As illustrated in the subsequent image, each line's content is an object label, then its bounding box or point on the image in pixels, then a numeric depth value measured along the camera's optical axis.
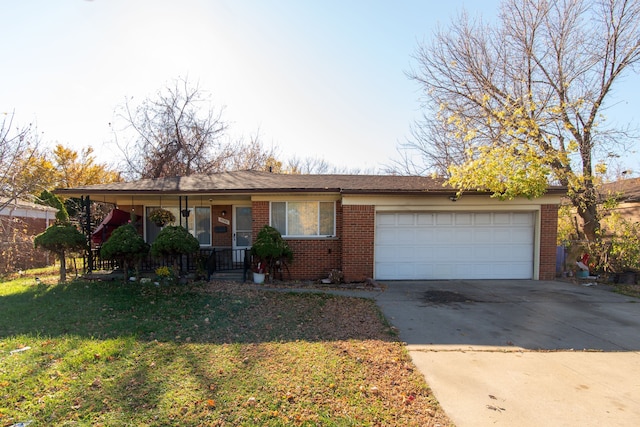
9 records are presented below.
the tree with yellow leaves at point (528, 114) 9.55
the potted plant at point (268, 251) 9.05
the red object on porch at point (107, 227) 10.64
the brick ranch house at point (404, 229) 9.98
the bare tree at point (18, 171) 10.71
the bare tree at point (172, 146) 20.36
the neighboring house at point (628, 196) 12.77
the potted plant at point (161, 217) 11.20
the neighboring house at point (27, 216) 12.85
